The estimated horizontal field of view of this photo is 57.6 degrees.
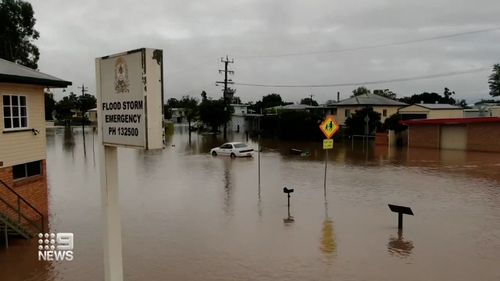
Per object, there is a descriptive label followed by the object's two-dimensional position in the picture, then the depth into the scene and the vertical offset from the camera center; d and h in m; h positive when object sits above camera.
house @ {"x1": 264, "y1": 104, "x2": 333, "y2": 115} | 68.94 +0.39
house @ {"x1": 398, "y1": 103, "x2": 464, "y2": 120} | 56.81 -0.08
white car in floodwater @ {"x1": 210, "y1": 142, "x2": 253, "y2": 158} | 35.22 -2.99
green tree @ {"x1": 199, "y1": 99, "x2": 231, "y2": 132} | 67.88 -0.16
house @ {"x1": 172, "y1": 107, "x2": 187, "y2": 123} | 129.94 -1.13
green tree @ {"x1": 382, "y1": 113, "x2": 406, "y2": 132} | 47.72 -1.32
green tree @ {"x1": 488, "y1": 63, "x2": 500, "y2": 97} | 74.44 +4.79
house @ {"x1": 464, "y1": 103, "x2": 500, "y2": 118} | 53.03 -0.10
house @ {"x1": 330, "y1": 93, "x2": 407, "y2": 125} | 61.66 +0.77
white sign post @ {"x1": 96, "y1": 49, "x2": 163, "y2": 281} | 4.80 -0.03
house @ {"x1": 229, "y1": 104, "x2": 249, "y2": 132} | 82.56 -1.88
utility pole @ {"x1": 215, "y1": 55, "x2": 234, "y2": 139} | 65.44 +4.18
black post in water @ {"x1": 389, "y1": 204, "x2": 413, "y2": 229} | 13.96 -3.07
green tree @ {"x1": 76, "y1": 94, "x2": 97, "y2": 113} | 110.98 +2.60
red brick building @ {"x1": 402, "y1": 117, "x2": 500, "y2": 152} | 37.88 -1.98
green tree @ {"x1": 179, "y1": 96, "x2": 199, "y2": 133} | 79.07 -0.18
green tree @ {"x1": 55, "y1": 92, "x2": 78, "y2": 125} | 112.50 +1.37
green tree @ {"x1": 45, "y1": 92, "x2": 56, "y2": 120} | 63.61 +1.99
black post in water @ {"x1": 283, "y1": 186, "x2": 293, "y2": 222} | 15.38 -3.65
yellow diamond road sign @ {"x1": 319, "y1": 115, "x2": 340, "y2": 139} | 21.94 -0.77
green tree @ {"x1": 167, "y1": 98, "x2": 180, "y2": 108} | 172.61 +3.55
